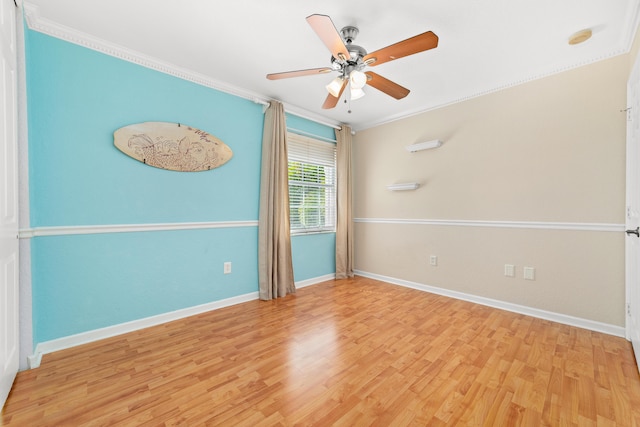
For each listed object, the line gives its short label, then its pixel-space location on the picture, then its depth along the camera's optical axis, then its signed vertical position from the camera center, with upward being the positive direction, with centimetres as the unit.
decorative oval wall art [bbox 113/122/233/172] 241 +65
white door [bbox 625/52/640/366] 191 -2
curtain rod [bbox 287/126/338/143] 375 +114
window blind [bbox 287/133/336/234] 382 +41
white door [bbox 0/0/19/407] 148 +8
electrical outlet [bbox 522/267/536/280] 280 -65
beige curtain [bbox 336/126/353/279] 427 +1
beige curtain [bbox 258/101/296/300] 332 +5
